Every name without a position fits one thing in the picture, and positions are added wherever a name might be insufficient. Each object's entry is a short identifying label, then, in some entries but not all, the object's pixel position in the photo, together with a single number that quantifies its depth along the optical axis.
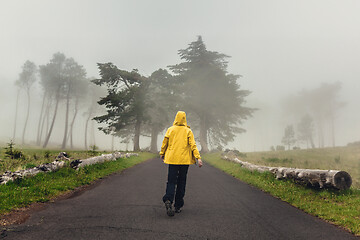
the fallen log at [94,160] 9.50
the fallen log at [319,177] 6.91
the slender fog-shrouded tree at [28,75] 45.28
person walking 5.20
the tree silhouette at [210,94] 34.38
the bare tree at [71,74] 41.41
